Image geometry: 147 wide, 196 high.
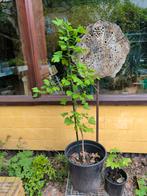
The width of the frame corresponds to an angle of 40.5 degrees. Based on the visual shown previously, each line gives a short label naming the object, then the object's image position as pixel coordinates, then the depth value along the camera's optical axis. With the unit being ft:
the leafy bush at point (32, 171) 6.57
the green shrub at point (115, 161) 5.96
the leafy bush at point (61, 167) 6.98
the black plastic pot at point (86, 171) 5.86
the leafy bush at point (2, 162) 7.31
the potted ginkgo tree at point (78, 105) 5.02
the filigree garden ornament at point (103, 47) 5.44
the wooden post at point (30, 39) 6.32
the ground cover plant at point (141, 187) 6.18
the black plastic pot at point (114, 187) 6.02
